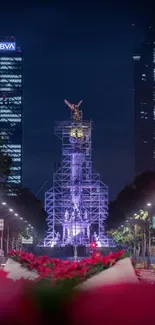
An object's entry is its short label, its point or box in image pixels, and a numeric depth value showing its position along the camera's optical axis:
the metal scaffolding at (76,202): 180.75
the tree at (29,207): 166.45
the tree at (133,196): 134.62
